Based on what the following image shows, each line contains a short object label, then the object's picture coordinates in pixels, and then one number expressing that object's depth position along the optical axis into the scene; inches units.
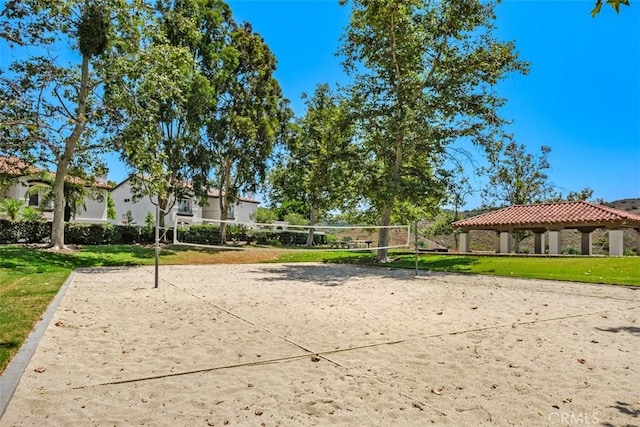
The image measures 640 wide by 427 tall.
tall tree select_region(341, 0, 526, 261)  645.9
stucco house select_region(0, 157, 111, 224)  766.5
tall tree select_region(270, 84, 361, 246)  740.6
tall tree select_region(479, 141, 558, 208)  1131.3
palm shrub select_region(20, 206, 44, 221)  941.6
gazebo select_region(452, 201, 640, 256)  712.4
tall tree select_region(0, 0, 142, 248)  634.2
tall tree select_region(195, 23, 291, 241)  1011.9
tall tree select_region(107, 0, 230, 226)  674.8
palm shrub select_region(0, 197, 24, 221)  948.0
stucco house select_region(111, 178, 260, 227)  1622.8
